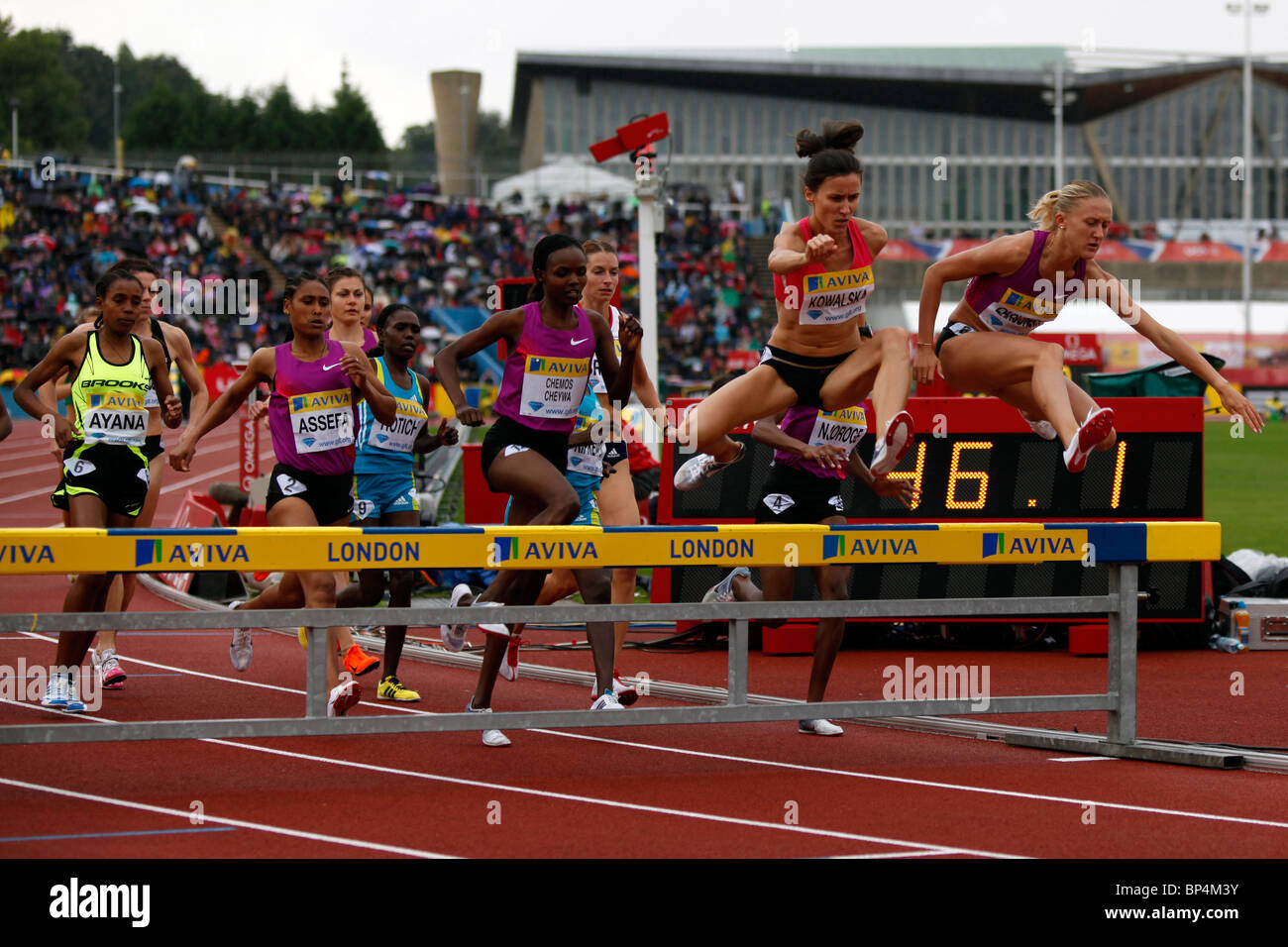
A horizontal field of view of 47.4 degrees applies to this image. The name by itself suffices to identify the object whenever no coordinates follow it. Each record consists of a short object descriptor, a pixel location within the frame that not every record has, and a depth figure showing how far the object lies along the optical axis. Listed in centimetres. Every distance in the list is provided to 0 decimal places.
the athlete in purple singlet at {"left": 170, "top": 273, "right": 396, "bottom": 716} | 675
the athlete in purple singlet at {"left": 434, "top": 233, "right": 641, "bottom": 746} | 628
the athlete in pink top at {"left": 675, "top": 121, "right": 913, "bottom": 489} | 604
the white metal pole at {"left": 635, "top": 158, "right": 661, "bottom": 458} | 1185
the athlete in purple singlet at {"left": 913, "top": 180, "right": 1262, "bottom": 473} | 597
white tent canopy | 4678
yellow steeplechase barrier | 527
